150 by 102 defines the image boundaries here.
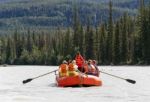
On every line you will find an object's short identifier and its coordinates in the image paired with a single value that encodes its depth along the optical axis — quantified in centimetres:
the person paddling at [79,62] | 4180
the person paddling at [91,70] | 4013
